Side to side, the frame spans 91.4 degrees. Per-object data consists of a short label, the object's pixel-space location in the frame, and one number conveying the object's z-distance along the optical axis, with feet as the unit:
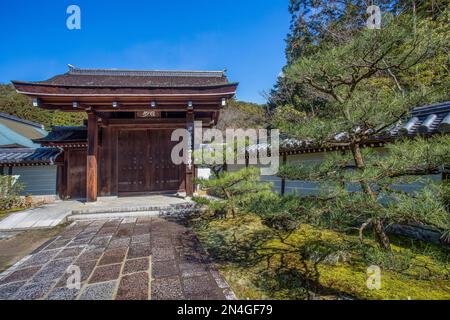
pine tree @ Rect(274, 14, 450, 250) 5.77
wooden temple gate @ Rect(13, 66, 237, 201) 21.18
